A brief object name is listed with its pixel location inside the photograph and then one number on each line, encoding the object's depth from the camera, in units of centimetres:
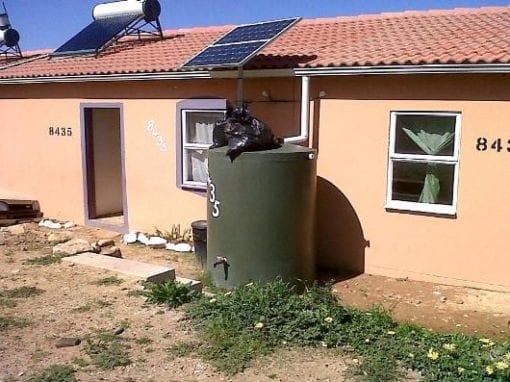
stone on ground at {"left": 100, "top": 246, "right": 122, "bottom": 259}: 842
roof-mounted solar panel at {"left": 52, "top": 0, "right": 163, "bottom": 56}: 1230
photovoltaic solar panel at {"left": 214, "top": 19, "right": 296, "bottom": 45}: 872
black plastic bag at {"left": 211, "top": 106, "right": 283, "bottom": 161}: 716
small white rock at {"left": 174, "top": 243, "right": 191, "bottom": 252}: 956
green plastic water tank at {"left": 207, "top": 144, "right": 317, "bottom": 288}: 706
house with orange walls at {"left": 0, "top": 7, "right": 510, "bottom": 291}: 732
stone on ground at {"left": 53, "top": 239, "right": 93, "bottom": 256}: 828
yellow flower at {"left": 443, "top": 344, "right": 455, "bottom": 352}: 463
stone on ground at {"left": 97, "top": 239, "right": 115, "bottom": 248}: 884
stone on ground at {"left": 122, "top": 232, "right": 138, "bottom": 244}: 1020
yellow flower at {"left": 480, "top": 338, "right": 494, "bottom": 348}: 488
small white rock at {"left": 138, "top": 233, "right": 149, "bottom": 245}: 1008
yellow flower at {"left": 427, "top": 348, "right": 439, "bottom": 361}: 450
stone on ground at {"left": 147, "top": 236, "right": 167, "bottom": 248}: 983
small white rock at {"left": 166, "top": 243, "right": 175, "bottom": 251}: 968
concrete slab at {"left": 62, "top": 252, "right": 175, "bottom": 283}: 698
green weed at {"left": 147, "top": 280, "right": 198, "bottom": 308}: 604
